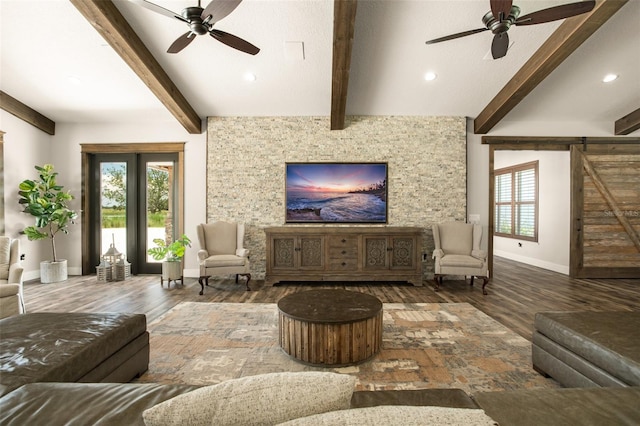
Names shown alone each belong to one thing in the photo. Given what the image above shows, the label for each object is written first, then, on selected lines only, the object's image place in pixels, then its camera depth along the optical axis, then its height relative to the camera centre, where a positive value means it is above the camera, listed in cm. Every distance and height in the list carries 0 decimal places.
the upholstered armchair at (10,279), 289 -70
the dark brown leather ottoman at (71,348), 143 -72
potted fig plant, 493 +2
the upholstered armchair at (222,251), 457 -62
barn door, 557 +4
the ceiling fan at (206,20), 246 +166
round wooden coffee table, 226 -91
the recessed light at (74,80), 439 +190
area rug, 212 -115
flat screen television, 544 +35
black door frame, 556 +62
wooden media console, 492 -69
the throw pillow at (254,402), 74 -47
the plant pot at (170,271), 488 -95
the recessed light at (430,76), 433 +193
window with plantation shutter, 702 +26
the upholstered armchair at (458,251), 457 -63
